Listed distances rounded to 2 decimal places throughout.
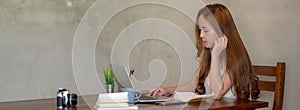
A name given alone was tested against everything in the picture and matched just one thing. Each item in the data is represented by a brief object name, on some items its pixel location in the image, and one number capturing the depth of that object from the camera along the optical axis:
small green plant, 2.14
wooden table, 1.90
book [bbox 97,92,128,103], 1.92
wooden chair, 2.48
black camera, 1.91
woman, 2.24
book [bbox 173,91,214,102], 2.14
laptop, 2.20
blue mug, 2.04
